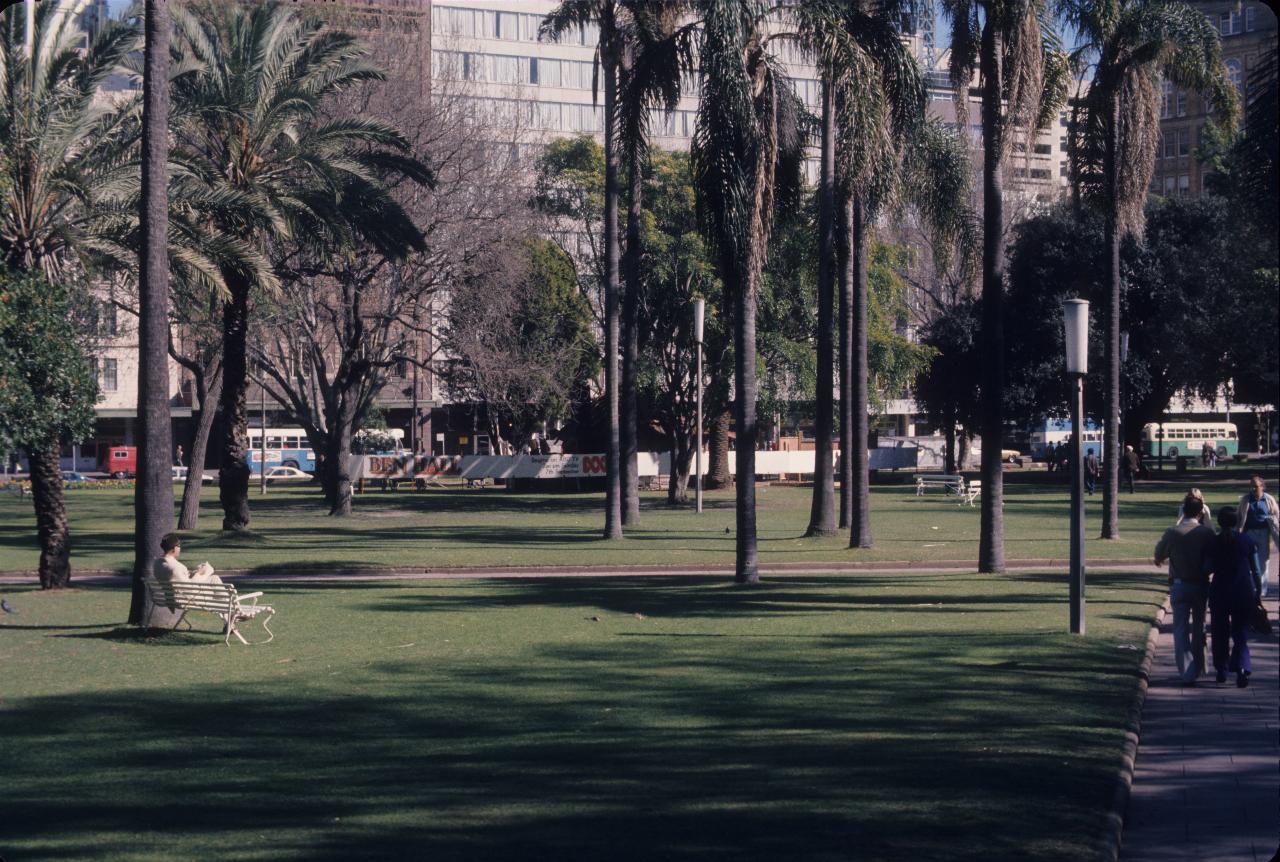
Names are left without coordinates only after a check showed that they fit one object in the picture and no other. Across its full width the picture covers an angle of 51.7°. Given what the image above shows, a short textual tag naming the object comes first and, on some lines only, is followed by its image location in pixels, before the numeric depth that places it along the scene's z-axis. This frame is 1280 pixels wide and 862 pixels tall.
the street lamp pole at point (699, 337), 37.75
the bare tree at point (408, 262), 38.09
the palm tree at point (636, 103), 22.22
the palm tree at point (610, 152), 32.50
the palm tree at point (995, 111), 22.06
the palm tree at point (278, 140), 28.39
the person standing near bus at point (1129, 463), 50.22
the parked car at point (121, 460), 76.75
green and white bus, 88.09
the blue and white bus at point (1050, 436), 82.31
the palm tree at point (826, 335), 29.50
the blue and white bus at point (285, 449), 77.50
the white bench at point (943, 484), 47.90
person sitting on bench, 15.59
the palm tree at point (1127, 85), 24.58
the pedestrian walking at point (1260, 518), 16.70
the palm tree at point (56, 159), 20.66
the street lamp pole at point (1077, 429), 14.69
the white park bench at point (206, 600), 15.19
